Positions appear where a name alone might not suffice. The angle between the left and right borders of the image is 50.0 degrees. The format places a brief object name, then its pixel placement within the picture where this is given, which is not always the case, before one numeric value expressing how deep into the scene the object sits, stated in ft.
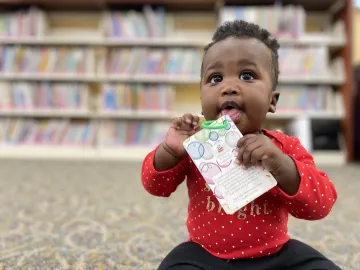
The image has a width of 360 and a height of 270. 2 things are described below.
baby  1.54
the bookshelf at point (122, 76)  8.64
